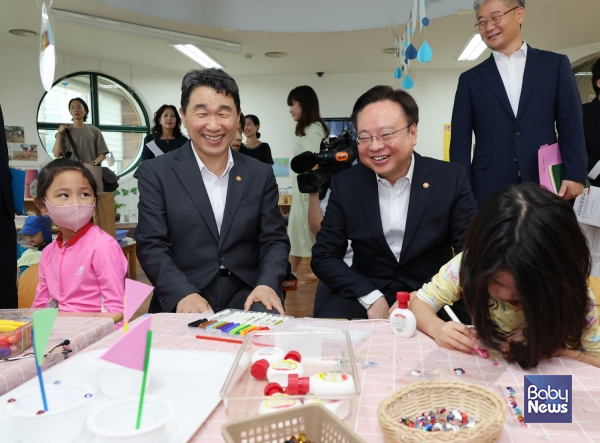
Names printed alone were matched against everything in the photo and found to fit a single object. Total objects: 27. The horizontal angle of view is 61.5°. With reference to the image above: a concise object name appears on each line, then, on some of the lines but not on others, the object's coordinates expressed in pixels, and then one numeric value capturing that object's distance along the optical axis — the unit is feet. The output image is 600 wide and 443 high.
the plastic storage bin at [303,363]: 2.30
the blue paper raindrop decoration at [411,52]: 9.42
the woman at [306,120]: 11.97
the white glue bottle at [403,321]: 3.56
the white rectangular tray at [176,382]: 2.30
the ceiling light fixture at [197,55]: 22.42
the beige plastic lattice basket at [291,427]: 1.97
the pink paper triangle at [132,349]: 1.97
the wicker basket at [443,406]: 1.99
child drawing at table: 3.03
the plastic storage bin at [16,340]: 3.10
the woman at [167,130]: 15.35
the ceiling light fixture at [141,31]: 17.02
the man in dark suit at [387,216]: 5.43
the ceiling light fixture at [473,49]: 20.93
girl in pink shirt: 5.38
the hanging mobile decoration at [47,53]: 6.74
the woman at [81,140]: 20.63
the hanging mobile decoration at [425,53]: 8.23
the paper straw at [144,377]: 2.10
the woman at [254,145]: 16.65
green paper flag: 2.10
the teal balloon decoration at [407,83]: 9.16
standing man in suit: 6.77
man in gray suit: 5.62
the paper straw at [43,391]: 2.20
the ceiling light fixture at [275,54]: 23.39
